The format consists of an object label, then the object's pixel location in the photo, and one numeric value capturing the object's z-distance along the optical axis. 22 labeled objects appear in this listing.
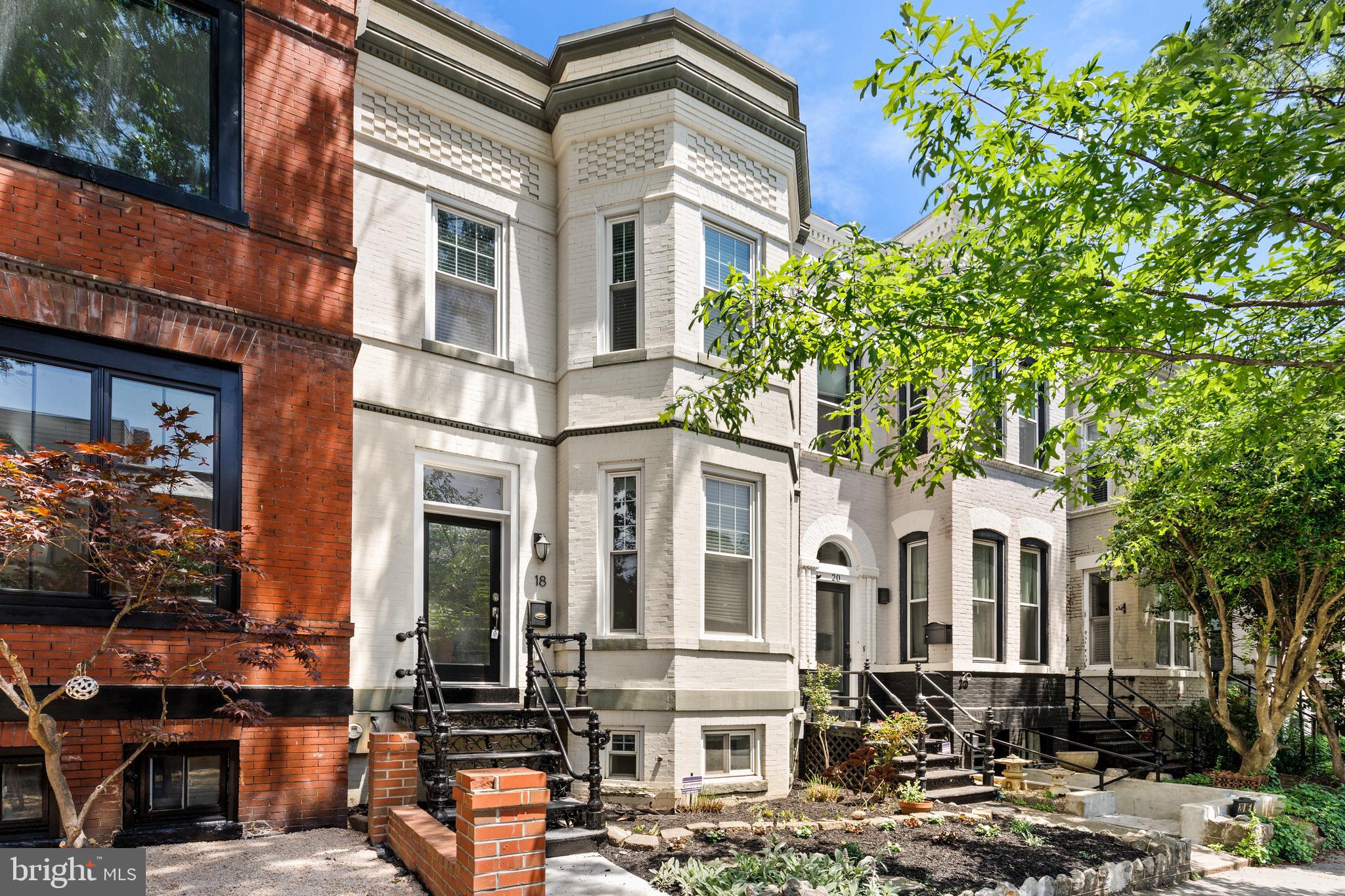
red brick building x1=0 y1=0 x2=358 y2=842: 6.75
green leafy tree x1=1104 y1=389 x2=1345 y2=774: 11.21
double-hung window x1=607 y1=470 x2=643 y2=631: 10.56
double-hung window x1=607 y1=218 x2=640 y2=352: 11.09
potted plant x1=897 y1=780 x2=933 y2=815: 9.95
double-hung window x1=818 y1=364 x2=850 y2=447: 14.12
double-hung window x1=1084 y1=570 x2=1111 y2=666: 17.03
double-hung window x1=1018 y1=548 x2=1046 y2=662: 15.32
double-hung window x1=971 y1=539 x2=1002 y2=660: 14.50
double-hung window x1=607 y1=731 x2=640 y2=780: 10.18
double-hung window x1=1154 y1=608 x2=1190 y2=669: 17.00
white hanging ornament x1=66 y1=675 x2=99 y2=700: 5.96
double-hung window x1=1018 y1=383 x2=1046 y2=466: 15.91
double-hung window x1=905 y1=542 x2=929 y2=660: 14.33
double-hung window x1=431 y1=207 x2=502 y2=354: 10.62
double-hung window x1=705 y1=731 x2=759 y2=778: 10.55
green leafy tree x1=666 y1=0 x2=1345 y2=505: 5.60
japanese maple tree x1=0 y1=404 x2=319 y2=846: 5.79
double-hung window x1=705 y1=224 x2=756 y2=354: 11.40
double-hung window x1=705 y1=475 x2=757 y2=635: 10.85
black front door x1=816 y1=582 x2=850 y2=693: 13.89
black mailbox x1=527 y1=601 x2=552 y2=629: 10.35
